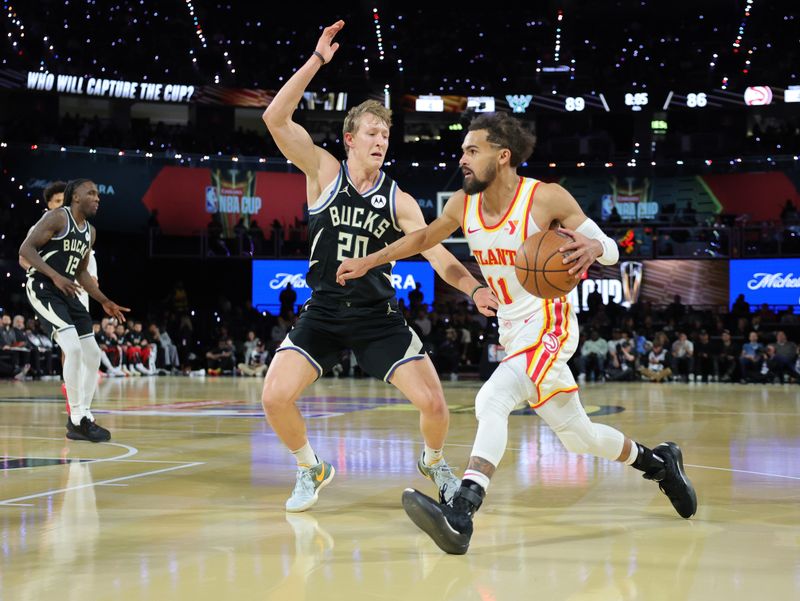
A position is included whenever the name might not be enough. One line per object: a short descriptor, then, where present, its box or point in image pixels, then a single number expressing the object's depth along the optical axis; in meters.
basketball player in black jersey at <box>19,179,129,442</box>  8.10
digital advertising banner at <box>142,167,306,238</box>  32.44
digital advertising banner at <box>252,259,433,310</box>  29.69
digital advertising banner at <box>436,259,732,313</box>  30.36
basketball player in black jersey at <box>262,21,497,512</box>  5.05
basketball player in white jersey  4.45
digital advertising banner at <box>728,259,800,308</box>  27.19
